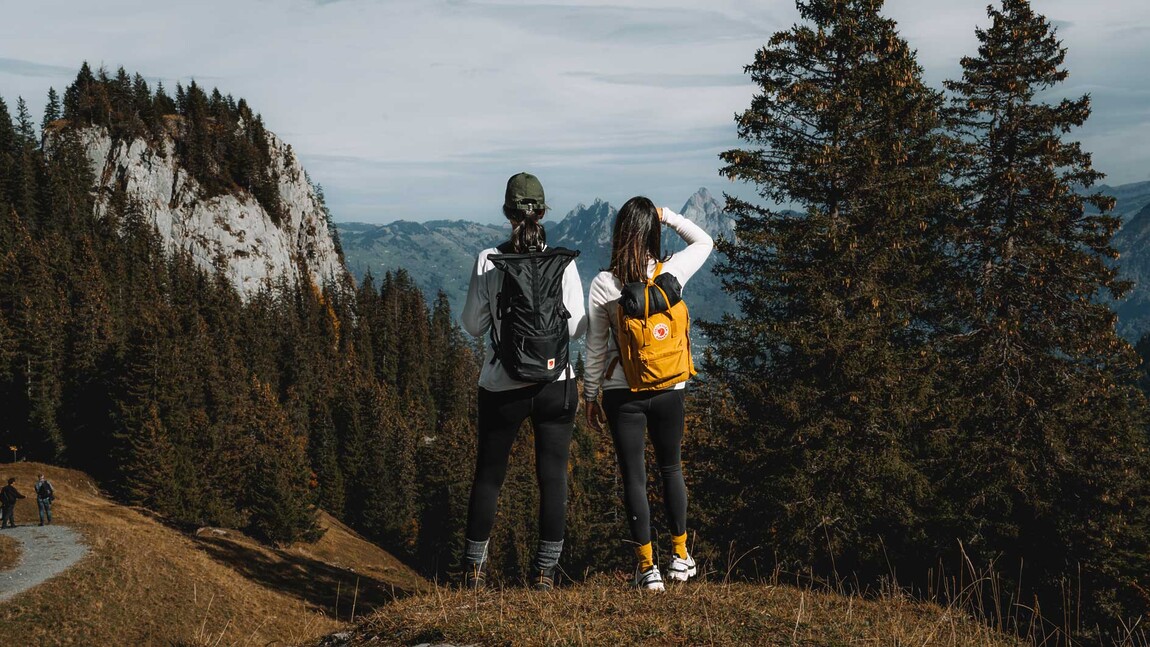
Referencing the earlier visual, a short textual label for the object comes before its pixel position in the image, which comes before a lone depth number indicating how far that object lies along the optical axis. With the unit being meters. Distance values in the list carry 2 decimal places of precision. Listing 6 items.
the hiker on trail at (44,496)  29.42
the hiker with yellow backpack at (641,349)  5.43
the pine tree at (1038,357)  17.39
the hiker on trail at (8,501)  28.59
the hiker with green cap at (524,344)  5.25
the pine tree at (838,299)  16.61
